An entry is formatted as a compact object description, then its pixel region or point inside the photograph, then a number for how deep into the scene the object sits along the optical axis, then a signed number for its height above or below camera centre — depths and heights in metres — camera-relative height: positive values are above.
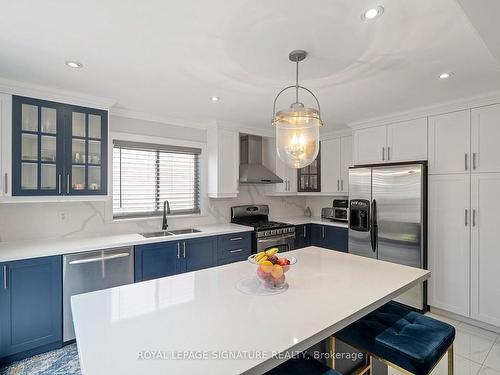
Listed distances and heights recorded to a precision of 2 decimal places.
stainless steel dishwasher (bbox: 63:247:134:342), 2.44 -0.80
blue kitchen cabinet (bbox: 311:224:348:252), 3.92 -0.73
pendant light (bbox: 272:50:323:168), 1.67 +0.35
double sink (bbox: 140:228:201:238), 3.32 -0.56
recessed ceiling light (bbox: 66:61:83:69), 2.01 +0.91
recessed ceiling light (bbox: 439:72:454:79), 2.19 +0.92
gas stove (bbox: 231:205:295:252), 3.69 -0.55
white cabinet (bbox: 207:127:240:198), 3.78 +0.36
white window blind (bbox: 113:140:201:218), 3.30 +0.11
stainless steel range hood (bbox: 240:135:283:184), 4.06 +0.40
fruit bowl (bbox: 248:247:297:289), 1.50 -0.44
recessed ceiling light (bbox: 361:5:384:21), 1.38 +0.90
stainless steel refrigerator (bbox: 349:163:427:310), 3.05 -0.32
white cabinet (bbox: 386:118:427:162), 3.16 +0.57
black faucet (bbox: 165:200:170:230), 3.46 -0.39
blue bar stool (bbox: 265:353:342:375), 1.22 -0.82
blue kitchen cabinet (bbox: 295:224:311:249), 4.24 -0.74
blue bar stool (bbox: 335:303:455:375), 1.35 -0.80
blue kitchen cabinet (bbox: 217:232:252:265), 3.39 -0.75
